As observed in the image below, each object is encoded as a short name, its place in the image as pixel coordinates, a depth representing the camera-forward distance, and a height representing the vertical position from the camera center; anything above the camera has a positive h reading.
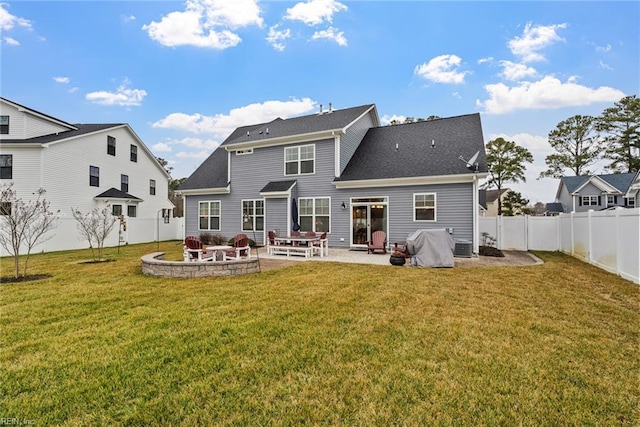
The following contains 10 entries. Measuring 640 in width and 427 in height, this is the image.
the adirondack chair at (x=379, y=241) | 12.28 -0.99
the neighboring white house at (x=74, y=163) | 16.22 +3.44
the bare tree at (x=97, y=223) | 15.57 -0.21
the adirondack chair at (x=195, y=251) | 8.65 -0.95
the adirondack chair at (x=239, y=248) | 8.56 -0.85
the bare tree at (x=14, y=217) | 7.73 +0.10
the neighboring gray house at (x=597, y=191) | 29.12 +2.50
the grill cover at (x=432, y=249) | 9.08 -0.97
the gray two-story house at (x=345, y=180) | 12.18 +1.77
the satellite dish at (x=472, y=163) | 11.46 +2.08
